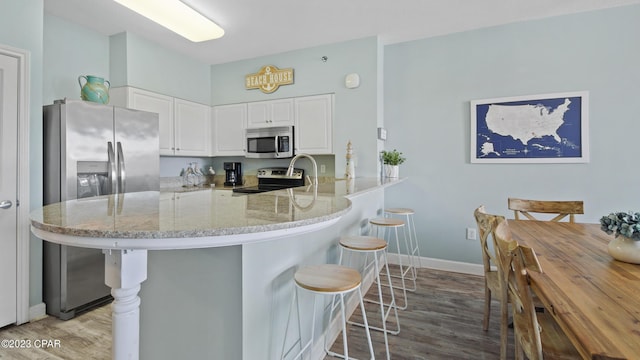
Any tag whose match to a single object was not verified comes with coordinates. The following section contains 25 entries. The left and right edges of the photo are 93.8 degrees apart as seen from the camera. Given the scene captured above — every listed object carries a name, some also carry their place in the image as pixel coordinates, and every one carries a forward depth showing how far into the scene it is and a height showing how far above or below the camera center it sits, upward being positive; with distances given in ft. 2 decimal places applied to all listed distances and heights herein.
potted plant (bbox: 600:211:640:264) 4.25 -0.82
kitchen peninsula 2.70 -1.11
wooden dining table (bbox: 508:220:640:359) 2.50 -1.30
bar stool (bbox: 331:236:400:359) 6.19 -1.43
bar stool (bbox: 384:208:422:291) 11.14 -2.57
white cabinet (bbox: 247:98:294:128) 12.44 +2.76
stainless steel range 12.67 -0.10
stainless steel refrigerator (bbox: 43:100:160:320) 7.86 +0.15
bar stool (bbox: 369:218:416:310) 8.30 -1.28
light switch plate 11.10 +1.66
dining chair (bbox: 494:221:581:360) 3.59 -1.80
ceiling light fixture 7.98 +4.73
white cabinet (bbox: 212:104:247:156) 13.44 +2.22
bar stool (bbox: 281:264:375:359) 4.22 -1.52
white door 7.16 -0.19
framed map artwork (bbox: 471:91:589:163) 9.53 +1.65
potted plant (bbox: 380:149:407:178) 10.91 +0.58
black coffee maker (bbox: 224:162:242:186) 14.24 +0.17
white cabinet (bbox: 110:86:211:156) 10.73 +2.52
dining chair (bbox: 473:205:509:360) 5.09 -2.14
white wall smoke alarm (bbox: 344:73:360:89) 11.17 +3.64
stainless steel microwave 12.42 +1.49
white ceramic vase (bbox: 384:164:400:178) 10.96 +0.25
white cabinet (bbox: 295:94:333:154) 11.84 +2.15
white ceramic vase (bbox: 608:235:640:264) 4.27 -1.04
